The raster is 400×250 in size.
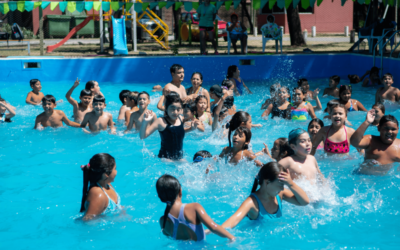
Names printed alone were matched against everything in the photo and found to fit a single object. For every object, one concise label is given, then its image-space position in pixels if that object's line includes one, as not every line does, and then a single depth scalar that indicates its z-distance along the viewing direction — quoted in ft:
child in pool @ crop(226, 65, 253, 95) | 35.78
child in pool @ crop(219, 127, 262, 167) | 17.75
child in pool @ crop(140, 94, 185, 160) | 19.13
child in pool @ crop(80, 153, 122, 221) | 13.84
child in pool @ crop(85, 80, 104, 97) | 28.81
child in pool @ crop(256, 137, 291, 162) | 18.22
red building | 102.32
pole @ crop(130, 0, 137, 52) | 51.37
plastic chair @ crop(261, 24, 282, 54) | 51.80
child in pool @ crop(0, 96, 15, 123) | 29.17
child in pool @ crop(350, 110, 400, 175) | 18.19
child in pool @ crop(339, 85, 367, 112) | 28.22
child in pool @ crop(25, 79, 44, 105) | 34.94
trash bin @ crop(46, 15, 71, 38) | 84.99
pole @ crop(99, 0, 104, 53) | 51.20
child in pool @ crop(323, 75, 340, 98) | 36.17
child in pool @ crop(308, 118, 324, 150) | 21.45
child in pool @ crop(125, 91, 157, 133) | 24.76
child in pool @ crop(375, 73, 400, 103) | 32.55
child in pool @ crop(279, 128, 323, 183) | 15.79
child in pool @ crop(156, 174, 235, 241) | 12.17
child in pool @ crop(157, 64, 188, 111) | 28.30
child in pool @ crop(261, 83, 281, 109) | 28.86
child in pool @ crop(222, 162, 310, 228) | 13.14
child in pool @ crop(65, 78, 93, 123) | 27.48
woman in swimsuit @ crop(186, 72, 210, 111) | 28.40
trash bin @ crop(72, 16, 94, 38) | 87.71
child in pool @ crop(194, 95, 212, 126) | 25.49
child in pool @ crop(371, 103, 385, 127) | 25.35
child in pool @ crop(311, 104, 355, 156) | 20.52
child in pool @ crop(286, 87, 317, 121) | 28.37
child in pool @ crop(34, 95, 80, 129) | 26.96
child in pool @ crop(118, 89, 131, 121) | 28.89
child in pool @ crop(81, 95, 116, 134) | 26.40
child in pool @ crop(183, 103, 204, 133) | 23.94
